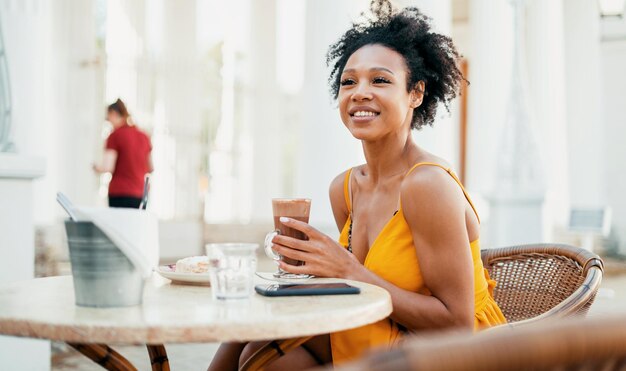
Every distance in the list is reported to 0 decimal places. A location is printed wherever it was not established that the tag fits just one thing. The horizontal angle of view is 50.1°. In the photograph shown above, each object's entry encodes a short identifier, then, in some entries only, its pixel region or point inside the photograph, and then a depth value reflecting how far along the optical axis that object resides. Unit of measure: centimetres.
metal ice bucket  117
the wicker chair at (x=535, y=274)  205
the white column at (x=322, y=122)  521
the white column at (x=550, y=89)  989
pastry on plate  164
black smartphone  141
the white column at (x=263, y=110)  1106
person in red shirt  568
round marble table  109
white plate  158
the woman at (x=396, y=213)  162
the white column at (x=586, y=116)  1124
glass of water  130
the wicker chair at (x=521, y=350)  55
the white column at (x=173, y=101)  967
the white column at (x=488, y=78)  814
